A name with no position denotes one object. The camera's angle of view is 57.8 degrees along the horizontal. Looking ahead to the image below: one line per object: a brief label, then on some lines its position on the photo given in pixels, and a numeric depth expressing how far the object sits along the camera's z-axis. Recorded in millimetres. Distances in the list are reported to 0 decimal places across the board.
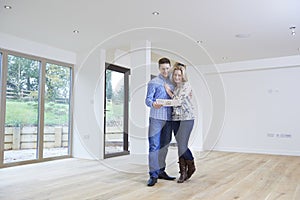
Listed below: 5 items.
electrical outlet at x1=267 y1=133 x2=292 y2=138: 6047
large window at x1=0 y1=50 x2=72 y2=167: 4367
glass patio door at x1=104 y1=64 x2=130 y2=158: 5588
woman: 3121
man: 3055
